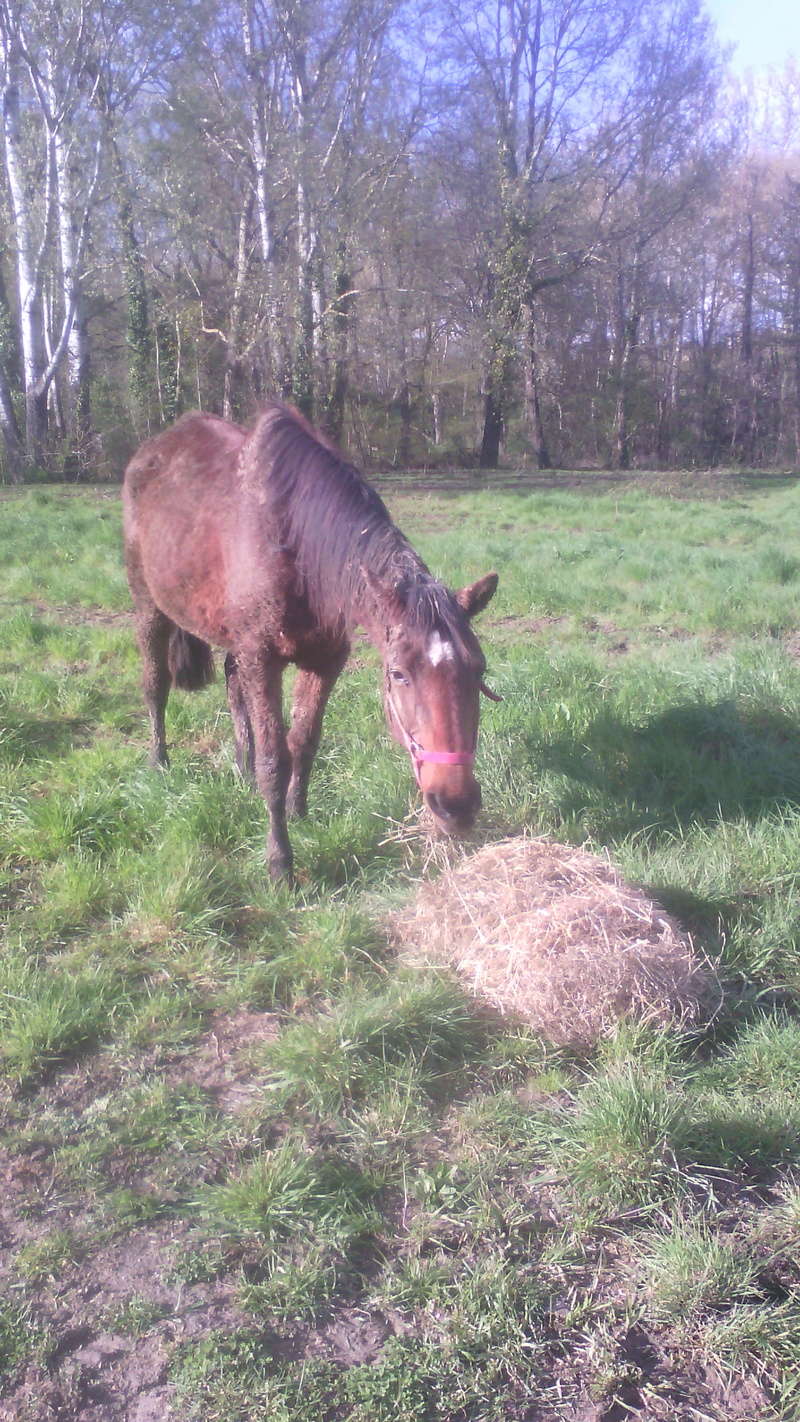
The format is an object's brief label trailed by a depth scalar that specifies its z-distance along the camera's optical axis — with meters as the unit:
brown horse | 3.02
